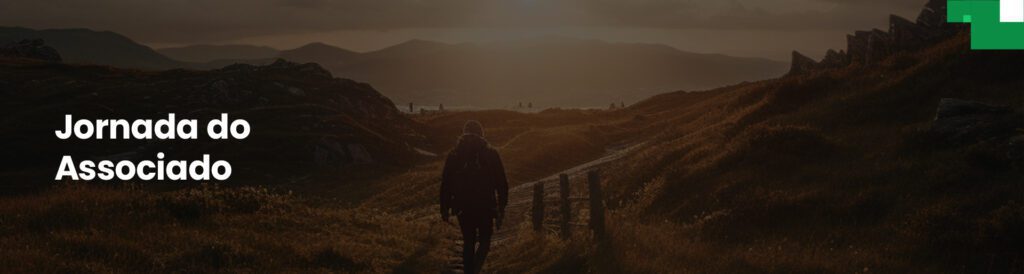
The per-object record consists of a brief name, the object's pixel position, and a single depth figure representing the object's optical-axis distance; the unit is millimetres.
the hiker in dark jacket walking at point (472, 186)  13430
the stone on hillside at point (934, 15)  35219
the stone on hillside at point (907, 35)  34938
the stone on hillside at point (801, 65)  48250
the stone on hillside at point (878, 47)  35938
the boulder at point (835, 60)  42169
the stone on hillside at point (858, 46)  39625
